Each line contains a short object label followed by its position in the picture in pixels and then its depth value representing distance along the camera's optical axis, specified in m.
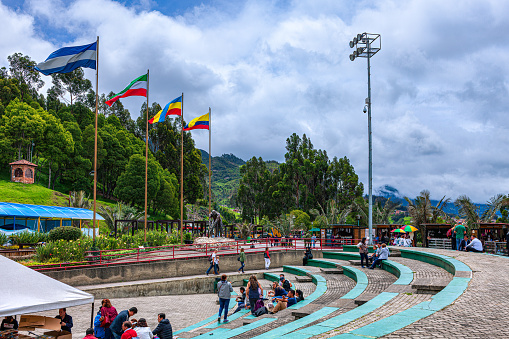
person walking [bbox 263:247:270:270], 25.55
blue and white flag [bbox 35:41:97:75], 21.77
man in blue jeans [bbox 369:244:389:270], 19.04
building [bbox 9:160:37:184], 53.12
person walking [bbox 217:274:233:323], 12.34
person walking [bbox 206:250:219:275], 22.89
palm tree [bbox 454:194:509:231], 41.28
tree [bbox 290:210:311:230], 50.84
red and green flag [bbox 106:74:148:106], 25.48
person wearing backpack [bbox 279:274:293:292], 15.01
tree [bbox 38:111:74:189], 61.47
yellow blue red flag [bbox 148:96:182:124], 29.77
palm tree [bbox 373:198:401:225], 55.56
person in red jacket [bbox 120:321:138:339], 8.54
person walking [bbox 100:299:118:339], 10.52
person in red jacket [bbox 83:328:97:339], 8.34
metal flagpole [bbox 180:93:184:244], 29.70
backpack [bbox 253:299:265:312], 13.30
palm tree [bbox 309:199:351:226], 51.73
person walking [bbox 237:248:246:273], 23.76
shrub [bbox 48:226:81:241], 24.36
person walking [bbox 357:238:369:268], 19.92
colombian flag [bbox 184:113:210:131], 32.81
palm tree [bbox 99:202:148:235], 41.28
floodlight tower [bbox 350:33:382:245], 25.14
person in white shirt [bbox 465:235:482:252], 20.48
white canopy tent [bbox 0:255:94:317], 7.70
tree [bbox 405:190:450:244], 41.09
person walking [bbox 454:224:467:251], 22.09
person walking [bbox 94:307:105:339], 10.54
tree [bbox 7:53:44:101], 89.24
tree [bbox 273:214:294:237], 49.19
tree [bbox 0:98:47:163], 57.56
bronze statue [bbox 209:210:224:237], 34.25
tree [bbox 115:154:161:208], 62.41
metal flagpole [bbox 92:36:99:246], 24.39
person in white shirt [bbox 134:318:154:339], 8.93
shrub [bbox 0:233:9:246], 26.44
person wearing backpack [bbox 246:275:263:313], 13.33
